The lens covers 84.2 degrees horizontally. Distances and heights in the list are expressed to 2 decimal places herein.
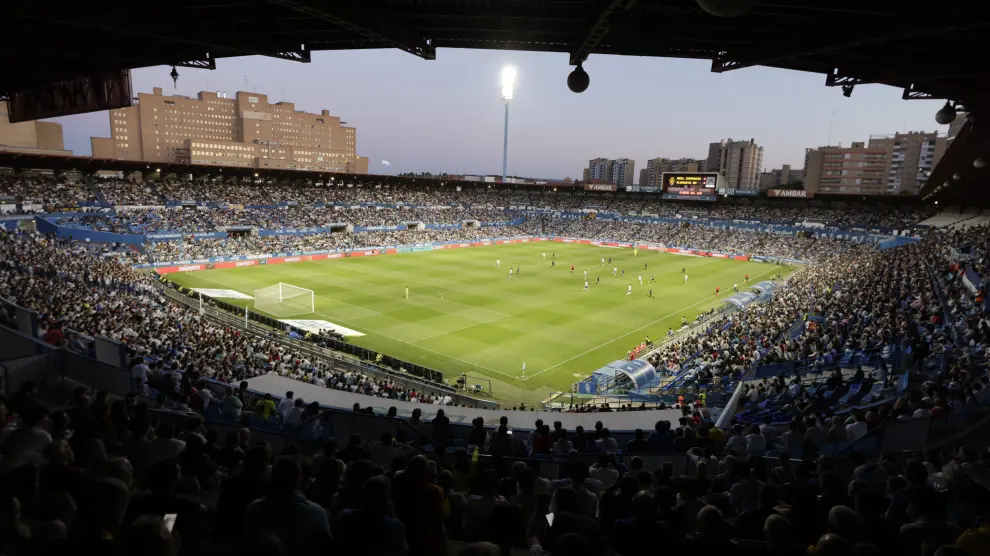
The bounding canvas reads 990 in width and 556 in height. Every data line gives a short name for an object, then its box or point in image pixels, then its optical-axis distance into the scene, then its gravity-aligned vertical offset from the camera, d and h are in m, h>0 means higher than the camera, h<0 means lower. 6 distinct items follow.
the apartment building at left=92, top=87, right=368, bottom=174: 160.12 +14.59
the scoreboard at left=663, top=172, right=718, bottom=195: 78.19 +2.15
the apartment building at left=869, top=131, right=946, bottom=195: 159.56 +14.84
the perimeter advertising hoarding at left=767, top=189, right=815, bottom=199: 76.15 +1.15
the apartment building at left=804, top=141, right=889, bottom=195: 169.12 +10.83
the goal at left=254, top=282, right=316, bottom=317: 34.44 -7.73
